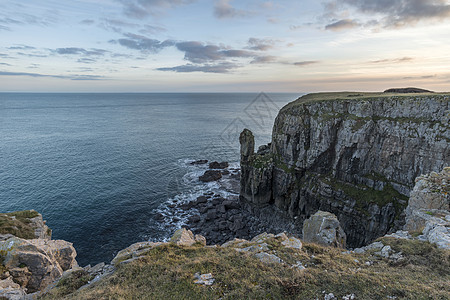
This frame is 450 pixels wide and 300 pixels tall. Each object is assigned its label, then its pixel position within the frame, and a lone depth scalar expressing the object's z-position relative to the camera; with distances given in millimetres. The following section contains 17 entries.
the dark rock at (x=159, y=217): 50500
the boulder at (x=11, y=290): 13602
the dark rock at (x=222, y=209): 54694
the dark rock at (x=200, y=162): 81638
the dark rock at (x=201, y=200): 58438
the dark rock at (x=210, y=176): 70350
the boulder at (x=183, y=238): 19112
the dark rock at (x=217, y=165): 79812
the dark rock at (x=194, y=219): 51269
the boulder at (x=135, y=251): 16847
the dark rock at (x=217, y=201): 58406
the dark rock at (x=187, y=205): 56094
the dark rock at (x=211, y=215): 52281
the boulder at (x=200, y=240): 20386
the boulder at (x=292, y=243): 17500
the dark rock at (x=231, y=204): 56562
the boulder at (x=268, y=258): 15258
